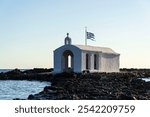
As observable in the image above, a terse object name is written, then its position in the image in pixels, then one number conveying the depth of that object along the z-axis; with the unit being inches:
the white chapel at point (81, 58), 1561.3
